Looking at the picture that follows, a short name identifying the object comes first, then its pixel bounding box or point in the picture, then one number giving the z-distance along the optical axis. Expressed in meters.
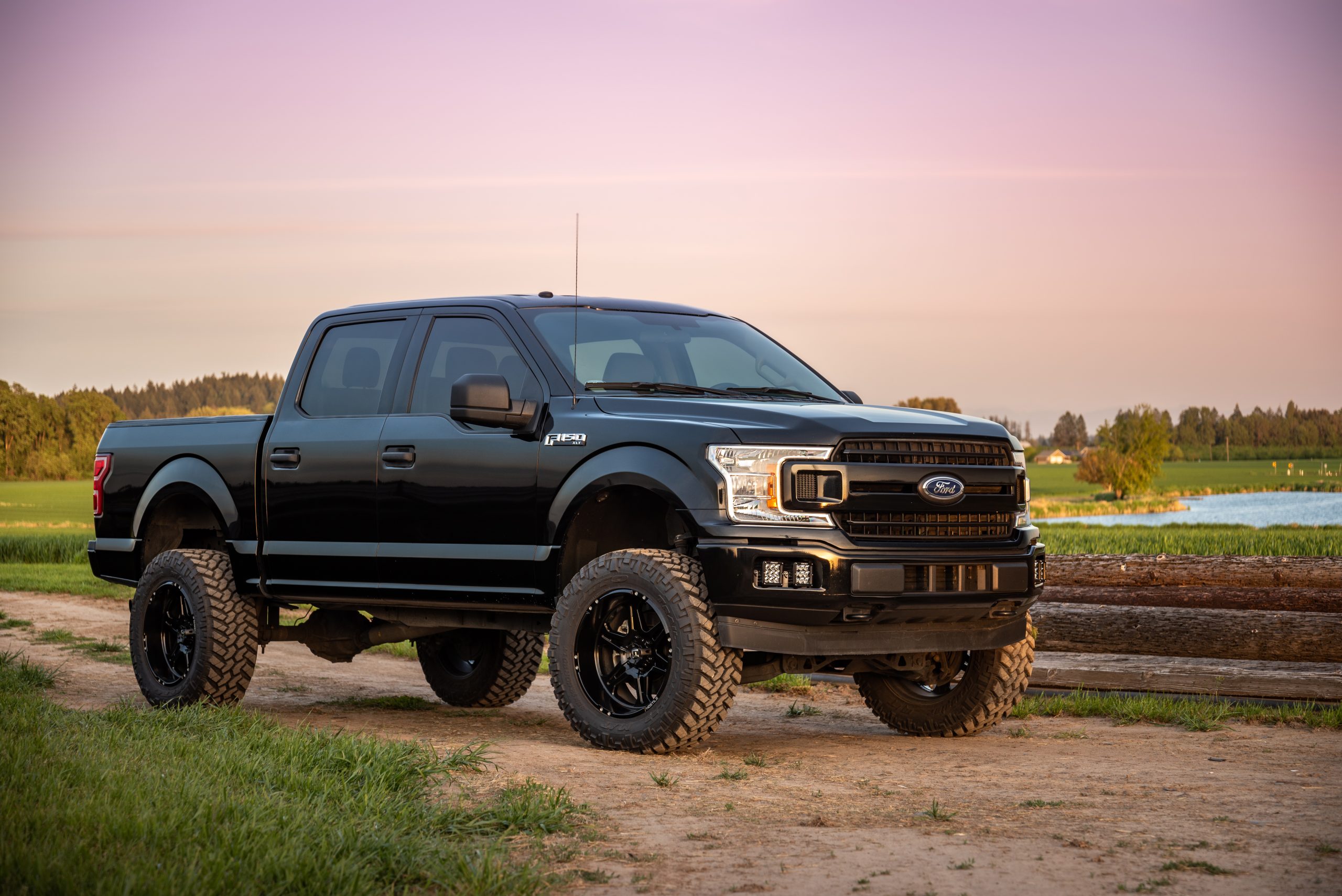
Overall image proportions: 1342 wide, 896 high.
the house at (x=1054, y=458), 162.62
